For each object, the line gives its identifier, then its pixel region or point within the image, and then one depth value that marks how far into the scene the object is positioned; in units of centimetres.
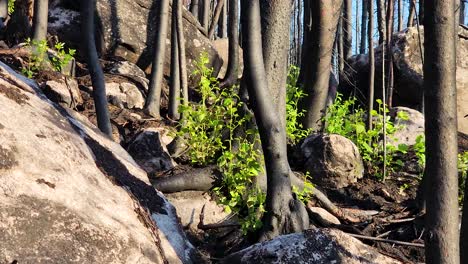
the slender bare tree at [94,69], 546
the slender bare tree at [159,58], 890
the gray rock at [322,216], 541
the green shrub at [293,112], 674
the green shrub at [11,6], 1080
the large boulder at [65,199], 279
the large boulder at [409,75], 1171
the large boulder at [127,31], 1091
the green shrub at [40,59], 775
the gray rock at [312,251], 364
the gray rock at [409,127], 847
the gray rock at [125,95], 884
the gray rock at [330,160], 657
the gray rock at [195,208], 527
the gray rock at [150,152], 609
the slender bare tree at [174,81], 869
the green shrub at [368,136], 720
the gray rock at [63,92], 714
